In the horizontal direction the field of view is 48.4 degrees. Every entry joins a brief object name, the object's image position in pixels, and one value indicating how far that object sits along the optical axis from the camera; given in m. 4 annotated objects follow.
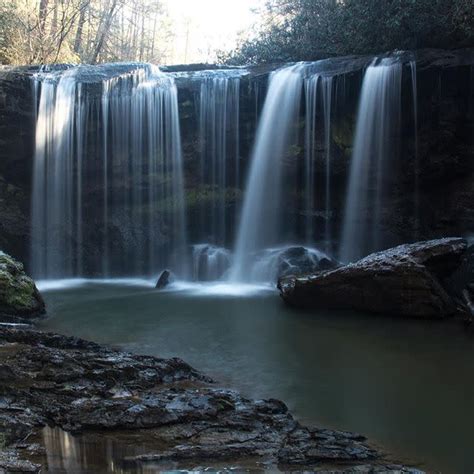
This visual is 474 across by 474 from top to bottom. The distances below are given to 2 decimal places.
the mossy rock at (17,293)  9.32
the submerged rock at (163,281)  13.33
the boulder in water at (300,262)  12.40
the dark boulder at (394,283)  9.26
